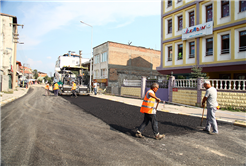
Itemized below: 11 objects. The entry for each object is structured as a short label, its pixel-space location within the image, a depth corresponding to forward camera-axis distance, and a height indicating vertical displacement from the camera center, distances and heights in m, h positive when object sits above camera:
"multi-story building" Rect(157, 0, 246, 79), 14.14 +4.60
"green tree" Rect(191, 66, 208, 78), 13.00 +0.80
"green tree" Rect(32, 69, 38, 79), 104.56 +5.64
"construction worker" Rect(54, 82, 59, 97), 18.35 -0.66
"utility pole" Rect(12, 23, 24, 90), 26.75 +5.28
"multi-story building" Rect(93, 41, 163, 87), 31.19 +4.12
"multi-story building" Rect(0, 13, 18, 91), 25.88 +5.96
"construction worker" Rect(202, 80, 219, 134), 5.48 -0.77
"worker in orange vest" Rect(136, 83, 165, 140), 4.79 -0.77
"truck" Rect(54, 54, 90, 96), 18.49 +0.33
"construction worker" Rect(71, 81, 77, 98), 17.58 -0.46
